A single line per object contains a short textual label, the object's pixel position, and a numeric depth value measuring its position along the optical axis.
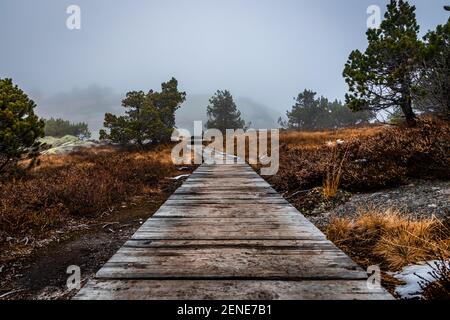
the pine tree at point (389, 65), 10.02
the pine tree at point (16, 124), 7.53
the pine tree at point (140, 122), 20.42
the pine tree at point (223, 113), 42.94
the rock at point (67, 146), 24.53
